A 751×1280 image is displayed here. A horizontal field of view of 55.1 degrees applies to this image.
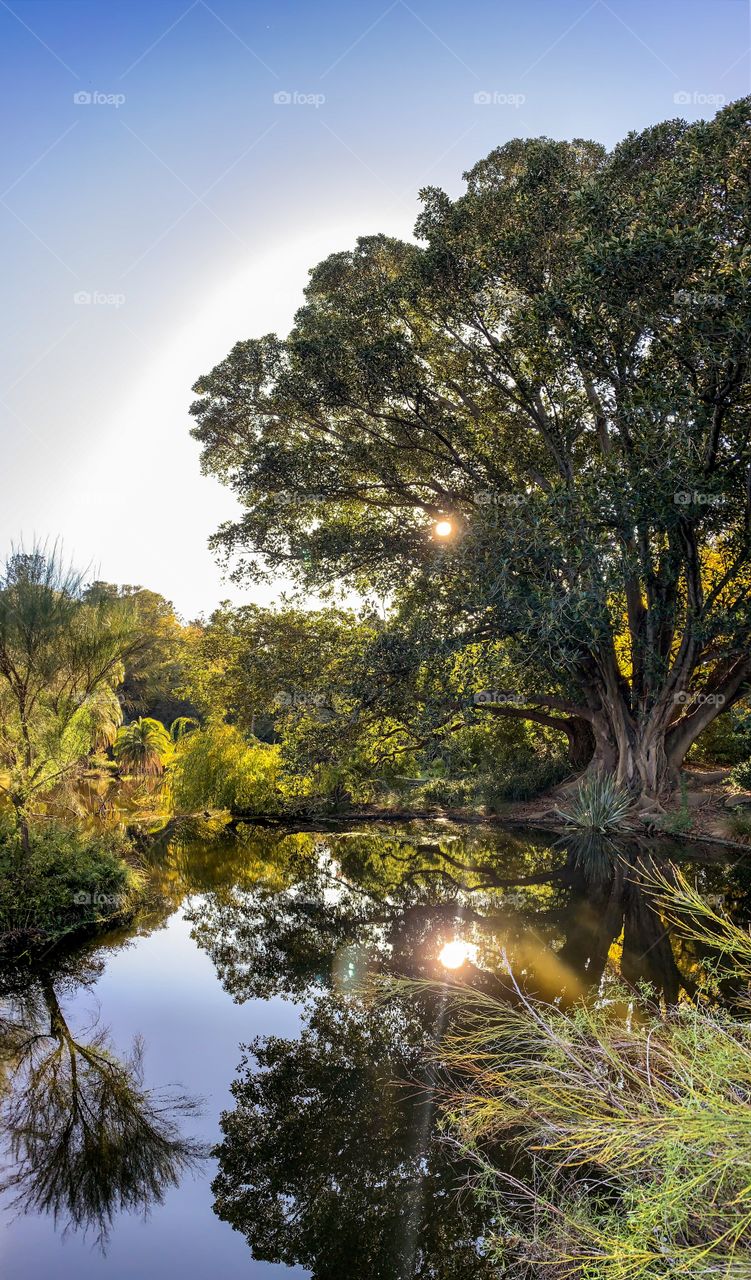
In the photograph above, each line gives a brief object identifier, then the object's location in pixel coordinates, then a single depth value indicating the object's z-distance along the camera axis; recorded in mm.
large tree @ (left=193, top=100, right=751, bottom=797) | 10312
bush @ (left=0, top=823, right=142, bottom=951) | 8109
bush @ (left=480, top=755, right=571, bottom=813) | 19578
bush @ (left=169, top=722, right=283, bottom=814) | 19062
